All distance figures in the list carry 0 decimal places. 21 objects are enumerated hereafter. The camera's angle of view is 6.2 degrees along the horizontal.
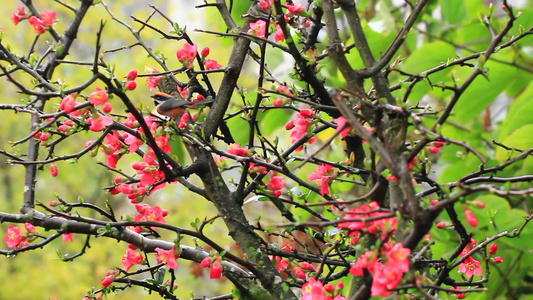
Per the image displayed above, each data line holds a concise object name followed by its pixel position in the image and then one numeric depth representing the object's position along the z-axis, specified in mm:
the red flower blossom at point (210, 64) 8116
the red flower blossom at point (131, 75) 7865
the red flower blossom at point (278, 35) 8025
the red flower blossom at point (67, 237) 8060
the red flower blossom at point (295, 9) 7958
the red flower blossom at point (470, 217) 7672
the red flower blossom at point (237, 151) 7908
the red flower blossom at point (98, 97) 7806
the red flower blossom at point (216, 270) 7897
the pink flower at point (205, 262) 7914
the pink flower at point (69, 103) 7785
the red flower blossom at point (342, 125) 7745
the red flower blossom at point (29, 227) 8026
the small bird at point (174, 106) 7958
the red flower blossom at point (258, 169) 7906
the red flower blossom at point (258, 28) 8019
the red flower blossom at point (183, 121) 7979
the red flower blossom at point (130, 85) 7835
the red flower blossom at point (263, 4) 8042
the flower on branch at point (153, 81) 8105
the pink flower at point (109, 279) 7965
